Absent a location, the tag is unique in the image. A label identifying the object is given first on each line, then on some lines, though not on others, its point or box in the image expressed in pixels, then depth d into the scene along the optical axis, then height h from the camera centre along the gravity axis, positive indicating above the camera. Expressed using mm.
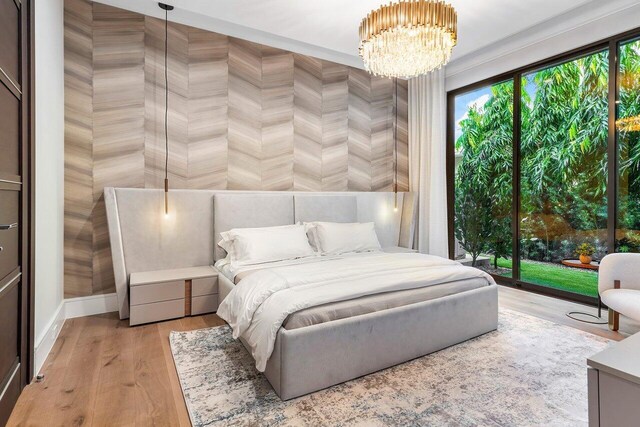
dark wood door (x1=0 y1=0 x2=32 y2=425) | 1616 +72
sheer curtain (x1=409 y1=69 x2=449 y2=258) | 4613 +720
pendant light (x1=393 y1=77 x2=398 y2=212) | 4977 +1108
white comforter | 1966 -491
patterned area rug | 1735 -1028
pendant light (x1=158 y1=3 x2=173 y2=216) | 3490 +1148
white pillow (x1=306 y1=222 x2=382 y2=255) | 3719 -273
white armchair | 2725 -546
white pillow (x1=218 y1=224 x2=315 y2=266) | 3275 -314
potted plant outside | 3454 -394
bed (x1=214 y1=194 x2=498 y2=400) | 1896 -720
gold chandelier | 2363 +1288
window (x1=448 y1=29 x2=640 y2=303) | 3201 +503
